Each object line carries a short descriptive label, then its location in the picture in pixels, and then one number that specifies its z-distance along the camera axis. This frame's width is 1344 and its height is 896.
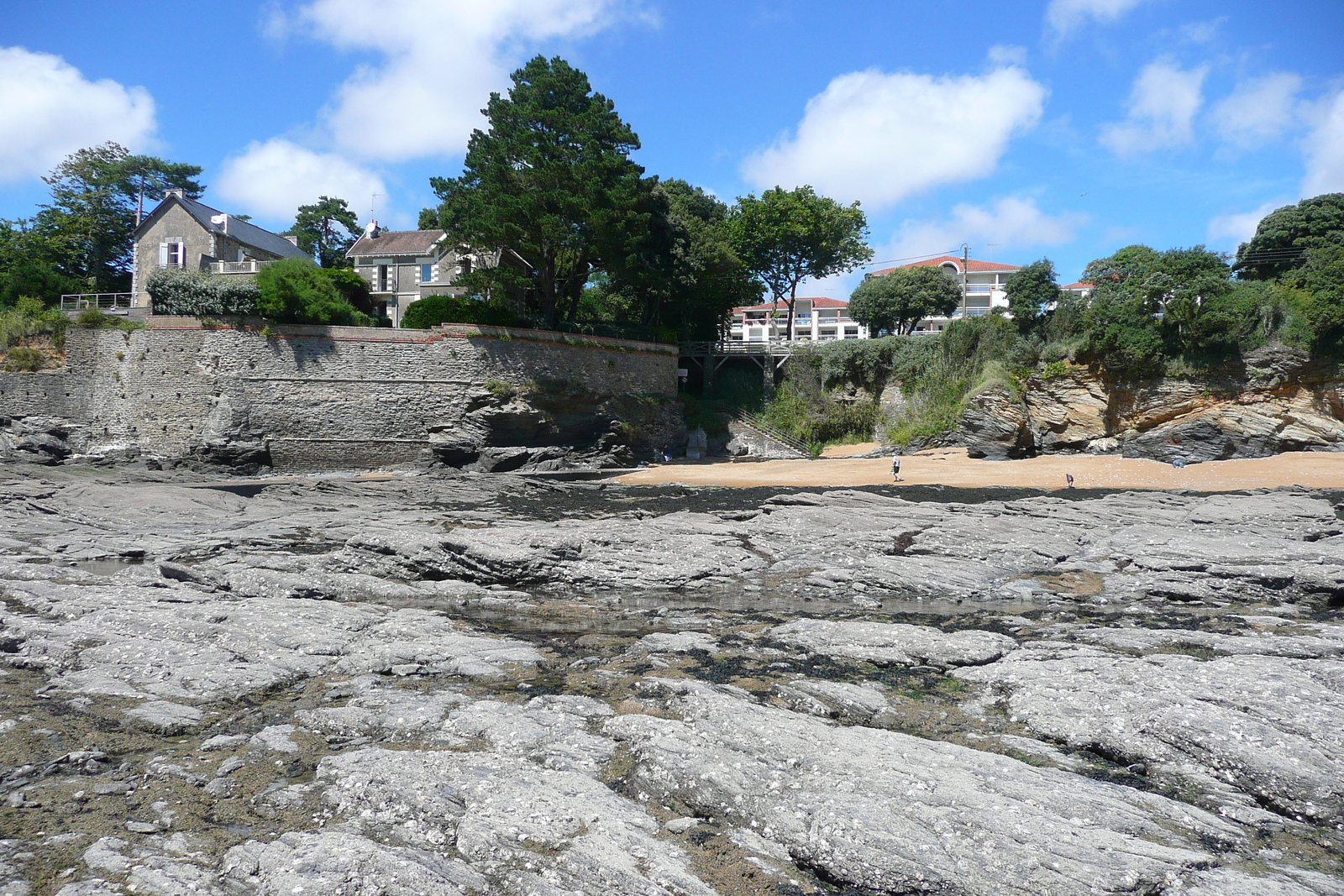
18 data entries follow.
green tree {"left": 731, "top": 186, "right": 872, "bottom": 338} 41.84
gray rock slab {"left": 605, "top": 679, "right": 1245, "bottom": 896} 4.30
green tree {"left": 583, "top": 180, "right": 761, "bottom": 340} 33.44
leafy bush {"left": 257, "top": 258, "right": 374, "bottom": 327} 29.47
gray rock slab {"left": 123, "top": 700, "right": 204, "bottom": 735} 6.32
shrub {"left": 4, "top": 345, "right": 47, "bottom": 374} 29.25
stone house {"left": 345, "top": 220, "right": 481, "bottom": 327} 37.50
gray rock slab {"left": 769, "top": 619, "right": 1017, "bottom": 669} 8.09
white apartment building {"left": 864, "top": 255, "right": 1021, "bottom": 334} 61.44
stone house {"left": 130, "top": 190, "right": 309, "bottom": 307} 37.41
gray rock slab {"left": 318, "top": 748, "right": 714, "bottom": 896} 4.32
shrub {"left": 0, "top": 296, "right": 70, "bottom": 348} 29.66
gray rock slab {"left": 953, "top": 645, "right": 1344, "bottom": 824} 5.41
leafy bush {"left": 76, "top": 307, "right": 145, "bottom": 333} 29.59
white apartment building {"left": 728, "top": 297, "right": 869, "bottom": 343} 66.75
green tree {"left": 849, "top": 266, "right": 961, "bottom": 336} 42.44
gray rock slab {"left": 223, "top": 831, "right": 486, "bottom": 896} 4.10
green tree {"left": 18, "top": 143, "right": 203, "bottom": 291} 38.69
